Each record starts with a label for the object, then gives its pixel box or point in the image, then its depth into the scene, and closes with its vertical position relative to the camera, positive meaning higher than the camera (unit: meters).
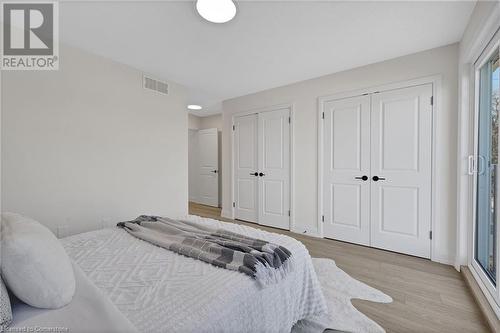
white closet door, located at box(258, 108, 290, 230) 3.84 -0.07
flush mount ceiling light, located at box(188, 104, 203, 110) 5.04 +1.28
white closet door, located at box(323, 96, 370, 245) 3.07 -0.08
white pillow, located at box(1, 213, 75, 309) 0.85 -0.41
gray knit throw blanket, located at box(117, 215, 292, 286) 1.25 -0.53
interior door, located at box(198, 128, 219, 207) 5.96 -0.09
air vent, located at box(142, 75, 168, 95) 3.20 +1.14
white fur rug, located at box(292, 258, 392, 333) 1.56 -1.10
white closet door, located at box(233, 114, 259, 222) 4.26 -0.08
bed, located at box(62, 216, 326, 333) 0.90 -0.57
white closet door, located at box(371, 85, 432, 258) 2.68 -0.07
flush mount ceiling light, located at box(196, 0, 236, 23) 1.78 +1.24
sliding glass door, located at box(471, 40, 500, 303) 1.81 -0.05
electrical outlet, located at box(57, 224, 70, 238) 2.44 -0.72
